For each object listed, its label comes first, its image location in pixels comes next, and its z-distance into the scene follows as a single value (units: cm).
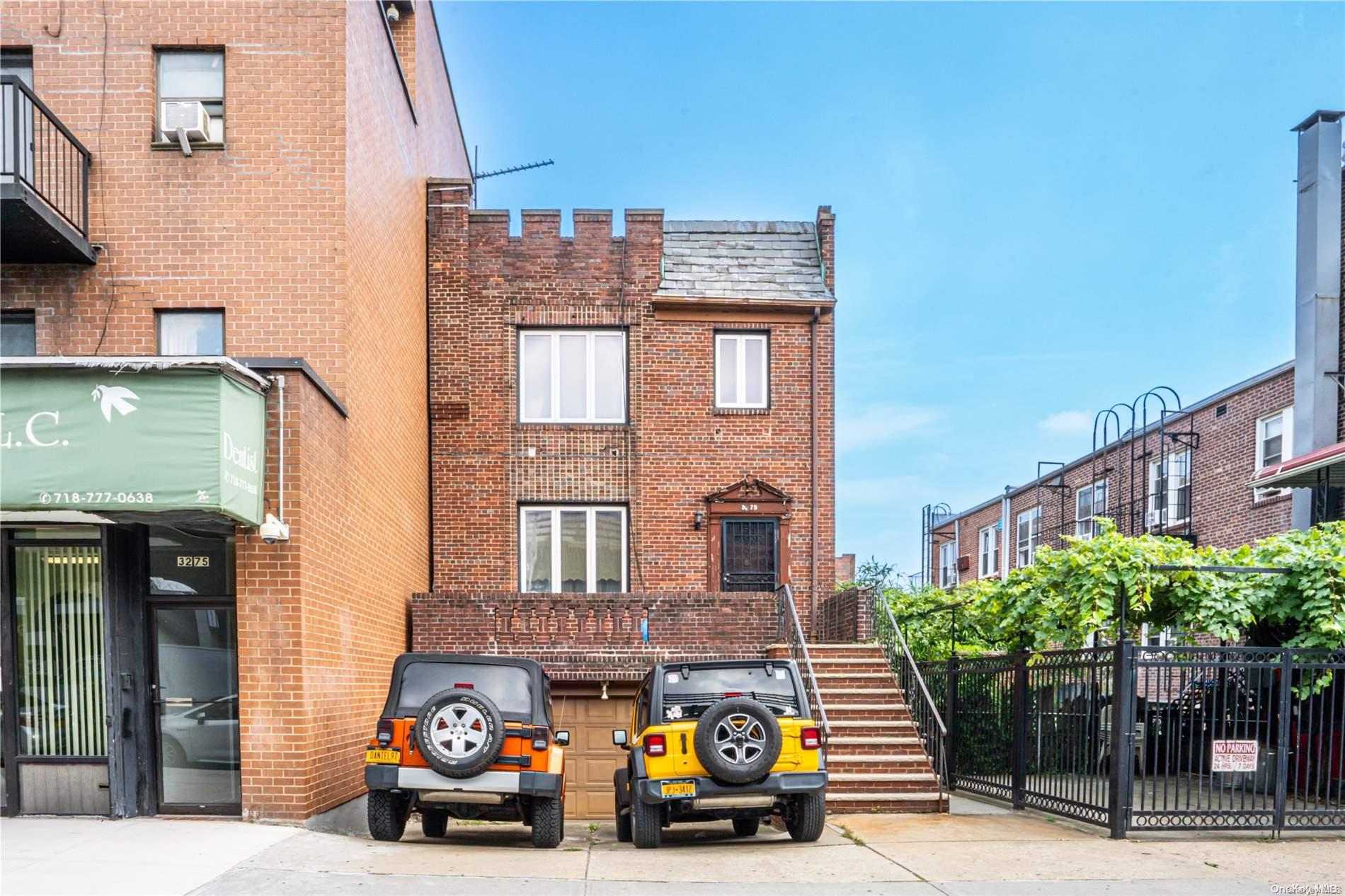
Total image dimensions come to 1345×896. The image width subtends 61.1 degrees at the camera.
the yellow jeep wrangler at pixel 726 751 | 1023
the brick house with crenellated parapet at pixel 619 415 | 1998
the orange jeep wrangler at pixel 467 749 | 1010
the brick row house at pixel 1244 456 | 1902
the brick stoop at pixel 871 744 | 1353
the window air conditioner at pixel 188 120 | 1368
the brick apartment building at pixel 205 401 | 1006
